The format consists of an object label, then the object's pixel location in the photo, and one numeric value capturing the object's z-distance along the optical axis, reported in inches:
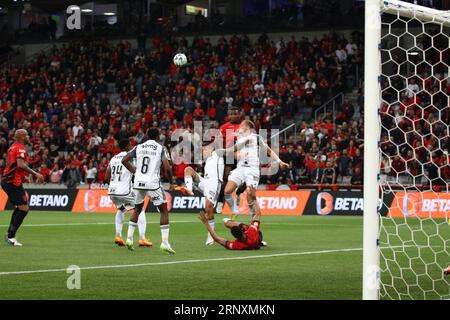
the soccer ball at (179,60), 1343.5
